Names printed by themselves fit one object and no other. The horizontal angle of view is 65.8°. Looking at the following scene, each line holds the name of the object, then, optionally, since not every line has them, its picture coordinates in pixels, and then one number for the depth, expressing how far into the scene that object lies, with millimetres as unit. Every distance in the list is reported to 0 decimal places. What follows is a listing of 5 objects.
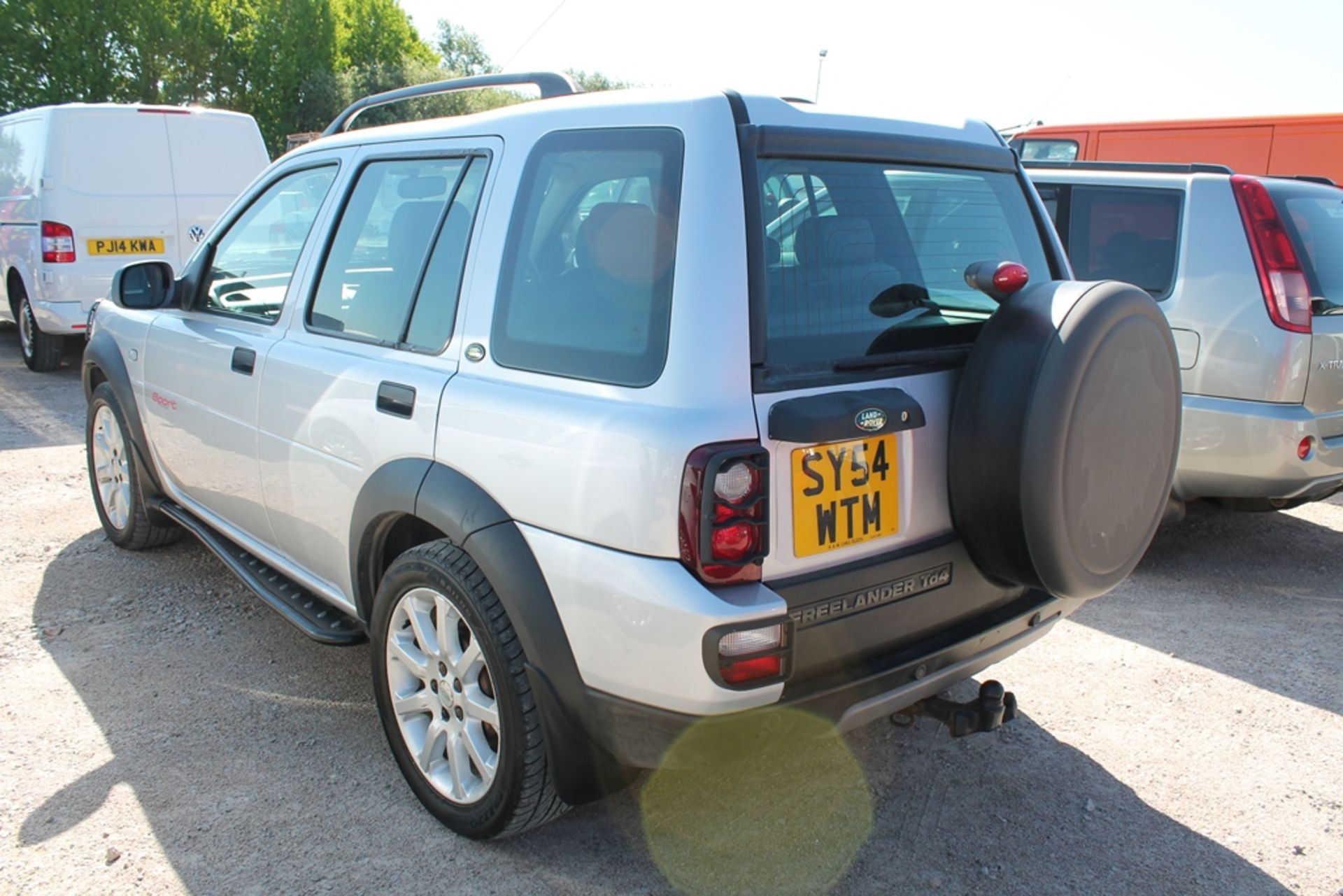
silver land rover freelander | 2102
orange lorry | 8031
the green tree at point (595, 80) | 58875
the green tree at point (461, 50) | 71188
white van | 8258
